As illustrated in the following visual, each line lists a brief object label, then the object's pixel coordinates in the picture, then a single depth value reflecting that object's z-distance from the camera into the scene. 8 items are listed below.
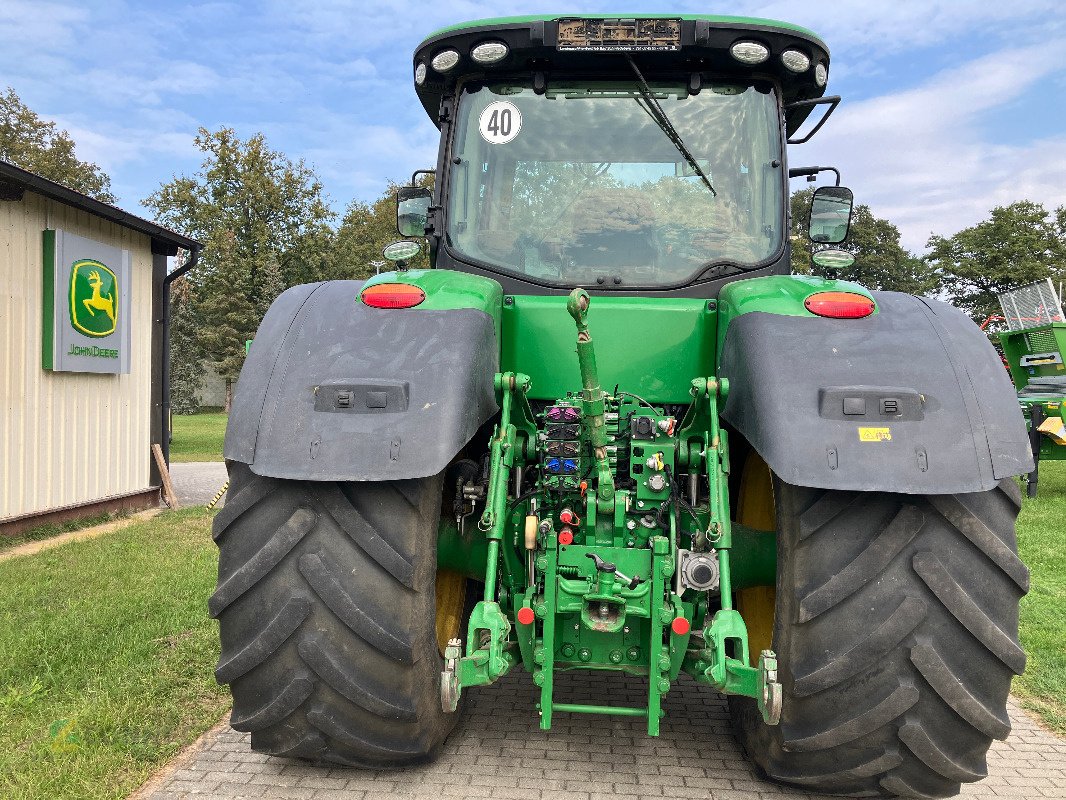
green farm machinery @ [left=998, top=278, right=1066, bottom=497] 10.43
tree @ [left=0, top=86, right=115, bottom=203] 34.38
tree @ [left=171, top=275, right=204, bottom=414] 37.69
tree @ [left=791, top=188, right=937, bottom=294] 52.44
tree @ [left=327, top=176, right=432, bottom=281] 35.88
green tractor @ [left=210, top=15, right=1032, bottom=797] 2.49
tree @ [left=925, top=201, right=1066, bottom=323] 46.09
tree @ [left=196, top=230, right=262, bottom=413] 34.38
